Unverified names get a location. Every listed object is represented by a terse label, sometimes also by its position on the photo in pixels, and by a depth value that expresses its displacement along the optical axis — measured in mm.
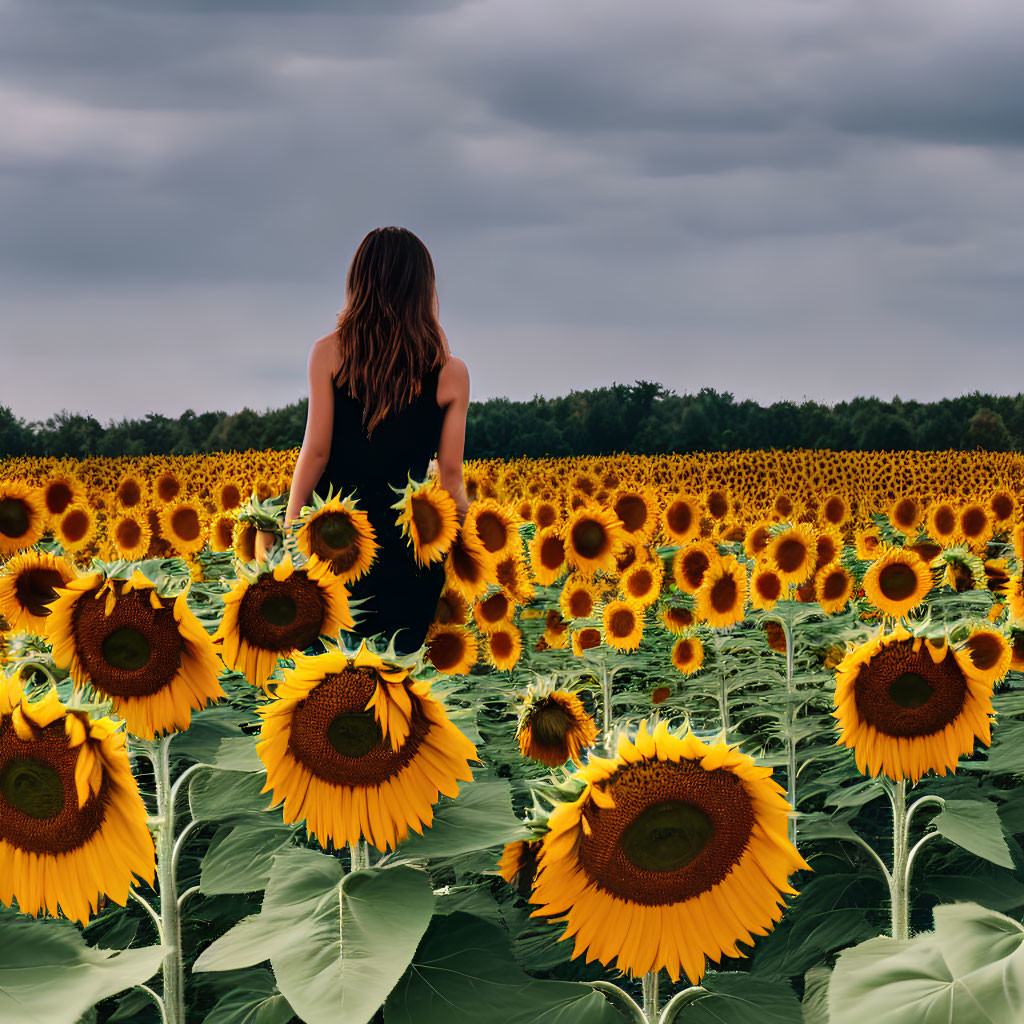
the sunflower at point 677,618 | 6621
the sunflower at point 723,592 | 6145
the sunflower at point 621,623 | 6164
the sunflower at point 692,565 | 6402
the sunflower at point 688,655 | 6531
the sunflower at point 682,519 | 7415
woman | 4652
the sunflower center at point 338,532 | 2854
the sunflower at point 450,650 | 5832
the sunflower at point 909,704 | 2510
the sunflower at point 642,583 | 6430
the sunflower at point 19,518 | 7691
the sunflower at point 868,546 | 7461
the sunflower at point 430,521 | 3543
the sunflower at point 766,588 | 5898
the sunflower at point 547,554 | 7180
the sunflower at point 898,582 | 5426
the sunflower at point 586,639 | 6719
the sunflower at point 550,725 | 3465
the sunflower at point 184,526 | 8148
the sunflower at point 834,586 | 6223
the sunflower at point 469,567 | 3830
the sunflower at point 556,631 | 8000
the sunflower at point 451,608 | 5356
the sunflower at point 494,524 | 5605
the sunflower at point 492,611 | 6602
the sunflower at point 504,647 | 6910
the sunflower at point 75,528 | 8414
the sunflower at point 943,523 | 8391
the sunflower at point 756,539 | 6824
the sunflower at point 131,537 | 8320
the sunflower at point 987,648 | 4277
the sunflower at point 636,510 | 7312
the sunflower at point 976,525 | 8219
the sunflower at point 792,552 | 6320
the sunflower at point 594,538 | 6883
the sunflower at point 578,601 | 7066
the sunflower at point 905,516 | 9203
